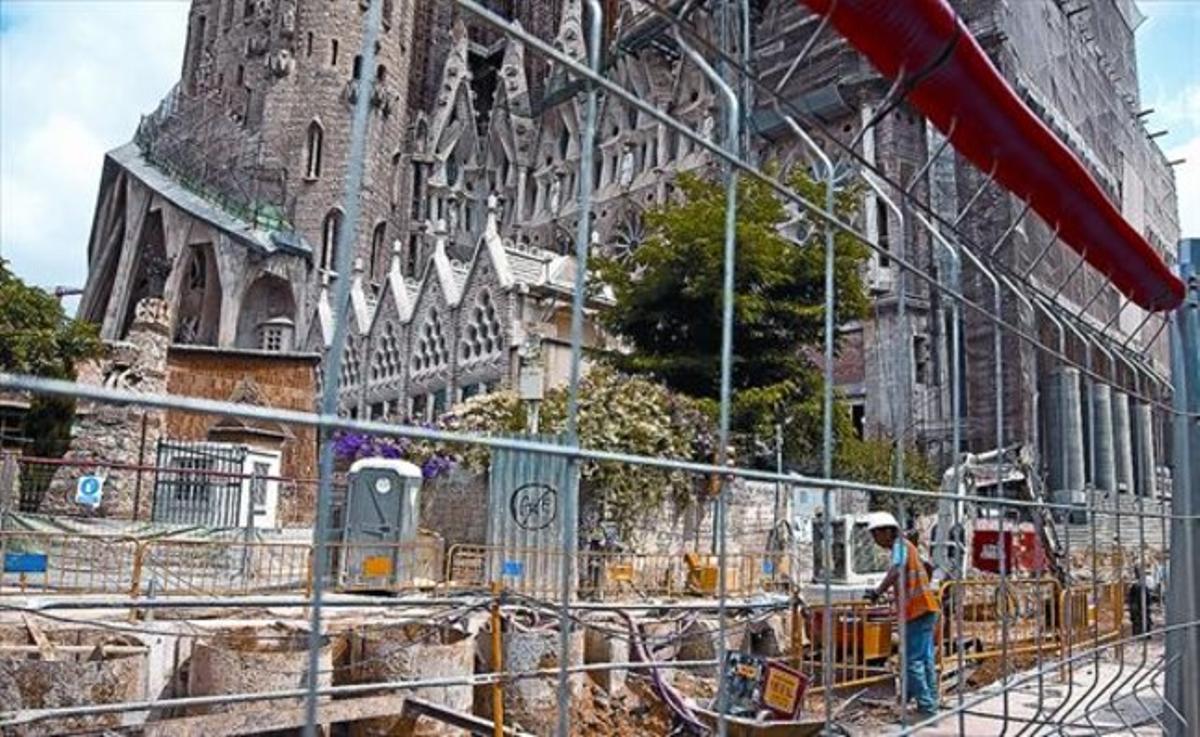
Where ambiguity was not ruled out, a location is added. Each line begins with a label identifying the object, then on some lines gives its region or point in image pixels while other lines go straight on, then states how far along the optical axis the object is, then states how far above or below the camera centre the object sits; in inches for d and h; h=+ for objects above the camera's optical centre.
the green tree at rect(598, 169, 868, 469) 621.9 +127.1
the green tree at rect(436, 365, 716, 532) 503.8 +35.6
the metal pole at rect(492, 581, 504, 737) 221.3 -47.5
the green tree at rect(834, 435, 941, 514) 648.4 +26.7
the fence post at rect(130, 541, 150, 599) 296.6 -30.7
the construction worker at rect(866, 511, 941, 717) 237.3 -31.0
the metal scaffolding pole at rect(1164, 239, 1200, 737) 179.5 -2.6
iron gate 551.8 -9.7
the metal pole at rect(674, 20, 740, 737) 91.8 +19.0
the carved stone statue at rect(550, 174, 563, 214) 1651.1 +525.8
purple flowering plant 578.9 +19.4
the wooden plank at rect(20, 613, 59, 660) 245.1 -45.3
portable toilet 456.1 -11.3
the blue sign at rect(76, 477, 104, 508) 525.7 -9.5
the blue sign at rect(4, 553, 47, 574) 347.3 -33.6
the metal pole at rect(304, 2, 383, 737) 58.8 +11.7
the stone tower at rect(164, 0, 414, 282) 1529.3 +613.2
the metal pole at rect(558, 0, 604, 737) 75.3 +13.0
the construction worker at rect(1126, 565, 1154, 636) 392.0 -44.0
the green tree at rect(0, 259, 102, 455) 638.5 +102.5
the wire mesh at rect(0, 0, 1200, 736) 76.9 -19.6
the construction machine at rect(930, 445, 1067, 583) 274.7 -10.7
